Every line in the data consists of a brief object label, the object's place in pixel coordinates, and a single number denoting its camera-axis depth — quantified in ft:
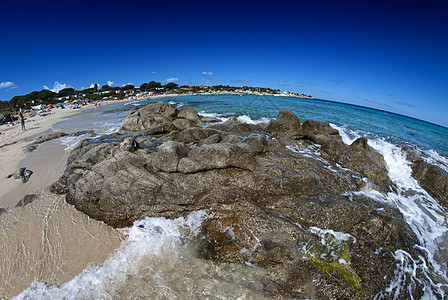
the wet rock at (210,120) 75.97
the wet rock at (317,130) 49.95
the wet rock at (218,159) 28.86
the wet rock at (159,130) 50.76
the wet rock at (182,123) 61.57
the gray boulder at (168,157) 29.35
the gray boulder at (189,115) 71.08
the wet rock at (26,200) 27.72
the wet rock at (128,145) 34.63
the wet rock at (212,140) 40.06
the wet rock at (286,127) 51.91
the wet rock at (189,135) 45.45
